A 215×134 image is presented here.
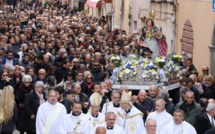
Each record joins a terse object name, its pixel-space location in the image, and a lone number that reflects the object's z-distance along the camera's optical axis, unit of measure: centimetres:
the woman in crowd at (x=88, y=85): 1997
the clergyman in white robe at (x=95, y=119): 1547
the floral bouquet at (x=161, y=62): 2178
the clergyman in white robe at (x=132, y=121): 1653
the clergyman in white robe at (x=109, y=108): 1672
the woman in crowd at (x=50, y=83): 1893
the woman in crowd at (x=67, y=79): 2089
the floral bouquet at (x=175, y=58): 2269
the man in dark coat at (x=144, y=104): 1758
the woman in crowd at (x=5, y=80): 2039
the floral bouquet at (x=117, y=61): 2212
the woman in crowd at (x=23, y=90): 1939
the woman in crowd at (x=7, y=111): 1565
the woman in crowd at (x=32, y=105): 1817
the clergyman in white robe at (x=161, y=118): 1627
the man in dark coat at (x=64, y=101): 1756
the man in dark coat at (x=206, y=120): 1548
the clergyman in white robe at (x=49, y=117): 1678
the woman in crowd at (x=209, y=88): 2045
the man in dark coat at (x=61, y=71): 2270
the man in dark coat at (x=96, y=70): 2226
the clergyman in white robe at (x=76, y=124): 1548
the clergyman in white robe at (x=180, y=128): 1503
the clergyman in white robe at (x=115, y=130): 1468
